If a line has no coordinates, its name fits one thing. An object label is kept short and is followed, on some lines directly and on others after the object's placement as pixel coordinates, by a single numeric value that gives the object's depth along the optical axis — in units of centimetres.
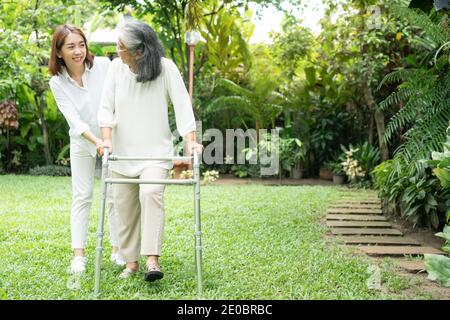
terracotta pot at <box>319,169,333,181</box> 1003
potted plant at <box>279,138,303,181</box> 982
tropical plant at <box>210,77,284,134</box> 1004
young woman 373
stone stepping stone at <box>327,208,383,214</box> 625
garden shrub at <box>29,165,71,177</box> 1030
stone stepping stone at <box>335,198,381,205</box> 696
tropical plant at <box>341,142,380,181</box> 909
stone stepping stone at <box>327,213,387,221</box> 586
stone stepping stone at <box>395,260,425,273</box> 391
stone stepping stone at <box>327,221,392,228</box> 550
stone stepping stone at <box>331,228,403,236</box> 521
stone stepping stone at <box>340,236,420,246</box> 484
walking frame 305
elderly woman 330
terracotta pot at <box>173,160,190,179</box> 937
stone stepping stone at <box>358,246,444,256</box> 443
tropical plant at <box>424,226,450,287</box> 321
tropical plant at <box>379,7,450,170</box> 436
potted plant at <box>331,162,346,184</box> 957
